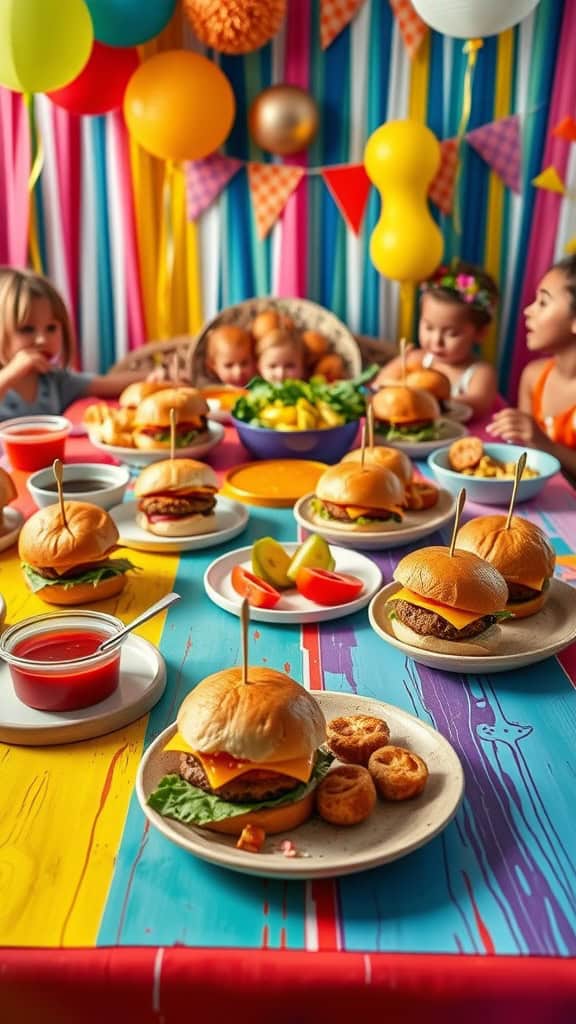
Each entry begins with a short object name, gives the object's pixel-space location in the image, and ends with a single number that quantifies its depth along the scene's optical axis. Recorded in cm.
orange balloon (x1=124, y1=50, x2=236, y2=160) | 337
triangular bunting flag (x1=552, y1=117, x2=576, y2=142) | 372
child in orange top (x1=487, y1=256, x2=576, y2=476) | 260
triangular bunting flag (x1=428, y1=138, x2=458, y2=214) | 382
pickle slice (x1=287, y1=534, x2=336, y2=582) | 173
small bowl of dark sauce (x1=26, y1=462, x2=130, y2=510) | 208
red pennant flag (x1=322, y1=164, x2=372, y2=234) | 382
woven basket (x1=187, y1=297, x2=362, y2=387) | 347
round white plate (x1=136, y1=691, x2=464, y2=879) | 97
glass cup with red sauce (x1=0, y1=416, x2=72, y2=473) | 240
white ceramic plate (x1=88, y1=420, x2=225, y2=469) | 246
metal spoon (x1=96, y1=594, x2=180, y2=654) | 132
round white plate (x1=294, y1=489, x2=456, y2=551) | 190
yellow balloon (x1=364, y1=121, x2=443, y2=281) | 340
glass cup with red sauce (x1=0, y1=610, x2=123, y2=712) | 128
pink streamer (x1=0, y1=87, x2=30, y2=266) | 377
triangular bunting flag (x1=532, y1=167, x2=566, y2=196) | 381
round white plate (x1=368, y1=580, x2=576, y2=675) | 141
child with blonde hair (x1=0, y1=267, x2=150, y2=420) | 289
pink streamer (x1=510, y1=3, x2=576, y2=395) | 367
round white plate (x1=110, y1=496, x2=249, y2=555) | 195
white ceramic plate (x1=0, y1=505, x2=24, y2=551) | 196
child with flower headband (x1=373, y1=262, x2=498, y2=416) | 357
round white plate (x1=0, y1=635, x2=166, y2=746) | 126
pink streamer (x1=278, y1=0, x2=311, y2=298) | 372
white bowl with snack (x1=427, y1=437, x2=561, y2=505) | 218
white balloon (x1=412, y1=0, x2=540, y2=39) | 260
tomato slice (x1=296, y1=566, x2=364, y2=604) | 166
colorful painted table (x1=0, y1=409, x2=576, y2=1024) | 89
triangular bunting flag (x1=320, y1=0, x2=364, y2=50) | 365
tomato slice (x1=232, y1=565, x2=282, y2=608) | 165
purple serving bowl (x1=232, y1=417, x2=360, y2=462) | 244
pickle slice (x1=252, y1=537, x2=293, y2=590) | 173
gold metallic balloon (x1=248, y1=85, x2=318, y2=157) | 364
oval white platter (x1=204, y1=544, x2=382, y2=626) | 161
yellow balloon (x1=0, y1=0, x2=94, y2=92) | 269
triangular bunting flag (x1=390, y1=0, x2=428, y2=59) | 363
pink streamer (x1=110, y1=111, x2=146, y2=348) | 387
